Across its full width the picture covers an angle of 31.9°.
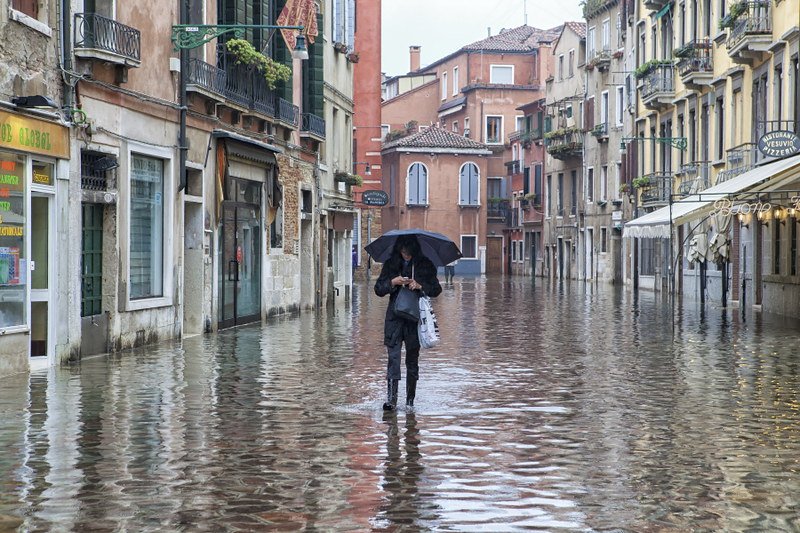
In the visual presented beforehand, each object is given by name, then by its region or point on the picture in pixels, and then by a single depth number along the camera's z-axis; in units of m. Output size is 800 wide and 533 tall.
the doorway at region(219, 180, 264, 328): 25.06
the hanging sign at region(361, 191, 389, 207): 43.75
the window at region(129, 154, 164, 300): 19.91
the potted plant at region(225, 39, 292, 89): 24.44
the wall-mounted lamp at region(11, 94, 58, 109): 15.14
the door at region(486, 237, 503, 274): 86.25
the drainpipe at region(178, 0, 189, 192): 21.56
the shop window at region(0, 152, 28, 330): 15.24
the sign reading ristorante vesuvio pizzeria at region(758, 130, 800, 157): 27.33
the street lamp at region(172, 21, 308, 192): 20.70
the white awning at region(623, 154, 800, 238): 23.88
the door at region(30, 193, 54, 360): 16.39
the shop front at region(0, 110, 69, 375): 15.27
